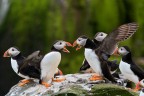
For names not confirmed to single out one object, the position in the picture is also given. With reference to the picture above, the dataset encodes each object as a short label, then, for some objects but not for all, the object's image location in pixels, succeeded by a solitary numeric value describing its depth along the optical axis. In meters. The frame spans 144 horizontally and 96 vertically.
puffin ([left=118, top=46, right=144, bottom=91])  14.95
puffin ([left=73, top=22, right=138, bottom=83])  14.61
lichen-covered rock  13.64
